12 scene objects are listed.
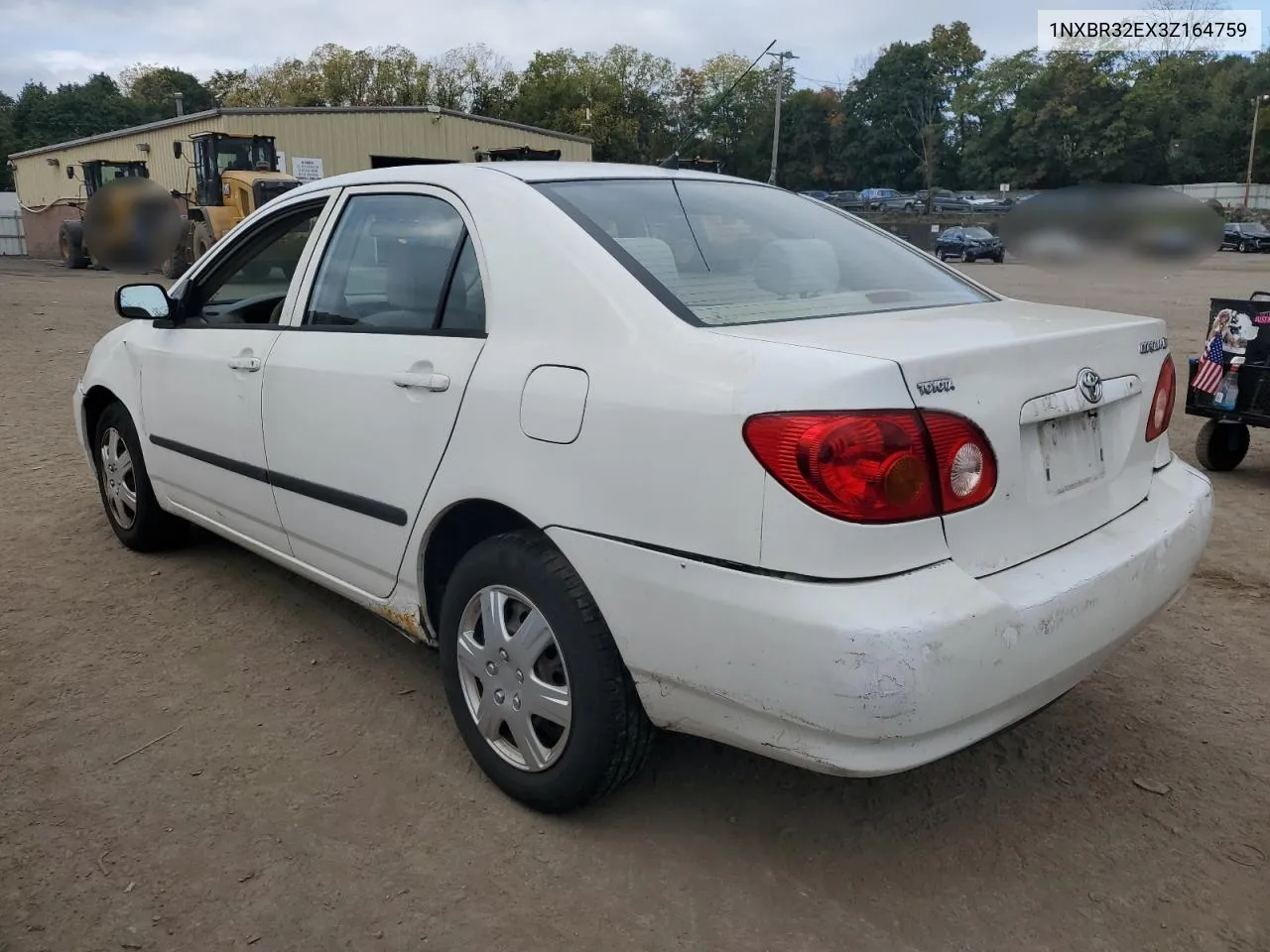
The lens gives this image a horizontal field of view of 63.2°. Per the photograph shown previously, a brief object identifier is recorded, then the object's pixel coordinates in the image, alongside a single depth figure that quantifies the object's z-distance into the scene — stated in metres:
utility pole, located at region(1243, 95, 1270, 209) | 45.12
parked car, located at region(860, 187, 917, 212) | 47.09
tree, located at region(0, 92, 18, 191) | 69.06
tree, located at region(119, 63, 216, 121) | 88.00
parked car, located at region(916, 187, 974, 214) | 38.12
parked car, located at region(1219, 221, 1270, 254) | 36.59
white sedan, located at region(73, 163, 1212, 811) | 1.95
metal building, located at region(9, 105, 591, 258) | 31.72
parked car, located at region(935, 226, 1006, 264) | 25.62
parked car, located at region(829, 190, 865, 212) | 43.62
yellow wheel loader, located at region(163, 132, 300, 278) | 20.72
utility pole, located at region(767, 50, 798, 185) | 46.67
